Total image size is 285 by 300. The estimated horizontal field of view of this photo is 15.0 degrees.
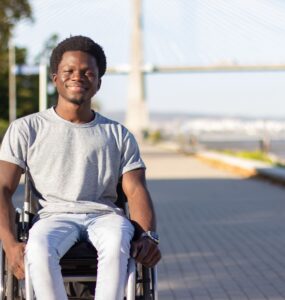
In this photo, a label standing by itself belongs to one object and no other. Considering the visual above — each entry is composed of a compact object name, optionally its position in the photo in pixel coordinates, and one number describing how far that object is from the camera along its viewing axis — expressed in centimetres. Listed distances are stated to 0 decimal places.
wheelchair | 421
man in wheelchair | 434
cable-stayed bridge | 5804
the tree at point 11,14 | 2720
